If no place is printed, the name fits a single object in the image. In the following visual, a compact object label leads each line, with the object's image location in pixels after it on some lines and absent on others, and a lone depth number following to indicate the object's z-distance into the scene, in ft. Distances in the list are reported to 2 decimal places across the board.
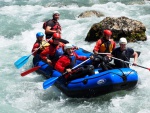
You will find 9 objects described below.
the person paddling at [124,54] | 47.73
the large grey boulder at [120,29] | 69.64
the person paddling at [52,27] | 61.61
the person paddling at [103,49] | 49.52
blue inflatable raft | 45.00
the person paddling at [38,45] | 57.71
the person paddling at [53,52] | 51.06
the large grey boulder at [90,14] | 94.51
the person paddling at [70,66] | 46.55
